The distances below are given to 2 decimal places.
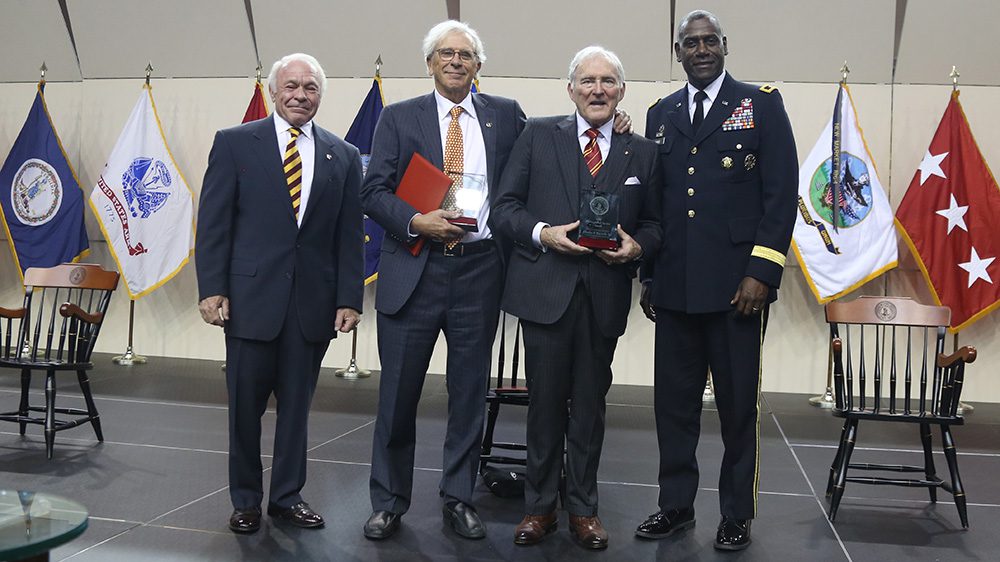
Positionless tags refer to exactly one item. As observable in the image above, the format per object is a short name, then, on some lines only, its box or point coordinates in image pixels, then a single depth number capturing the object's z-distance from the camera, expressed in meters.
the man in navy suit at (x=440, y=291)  3.16
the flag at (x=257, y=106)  7.07
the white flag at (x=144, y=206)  7.08
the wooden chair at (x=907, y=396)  3.58
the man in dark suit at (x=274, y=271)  3.19
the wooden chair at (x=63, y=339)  4.30
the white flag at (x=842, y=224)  6.19
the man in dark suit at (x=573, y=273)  3.02
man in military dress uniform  3.07
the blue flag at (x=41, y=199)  7.20
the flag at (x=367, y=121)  6.85
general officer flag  6.09
